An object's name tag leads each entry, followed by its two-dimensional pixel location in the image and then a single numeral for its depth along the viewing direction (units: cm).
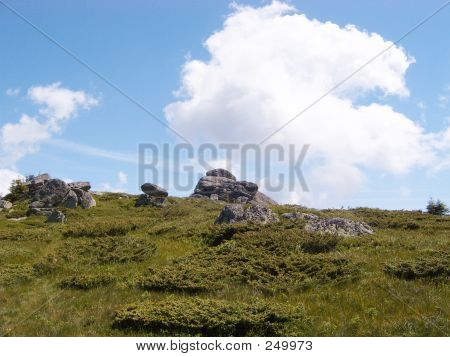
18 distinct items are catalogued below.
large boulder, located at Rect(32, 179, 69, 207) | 5125
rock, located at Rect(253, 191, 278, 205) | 6649
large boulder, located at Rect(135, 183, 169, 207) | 5162
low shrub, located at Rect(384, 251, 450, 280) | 1538
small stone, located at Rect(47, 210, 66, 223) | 4069
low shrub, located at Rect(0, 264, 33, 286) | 1729
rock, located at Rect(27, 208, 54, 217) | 4669
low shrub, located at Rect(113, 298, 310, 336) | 1115
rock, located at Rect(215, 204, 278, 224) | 2633
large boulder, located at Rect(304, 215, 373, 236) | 2366
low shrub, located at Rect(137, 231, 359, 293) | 1505
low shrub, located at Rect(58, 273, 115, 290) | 1583
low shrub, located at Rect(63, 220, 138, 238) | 2794
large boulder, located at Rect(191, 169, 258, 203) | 6586
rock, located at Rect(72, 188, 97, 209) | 5018
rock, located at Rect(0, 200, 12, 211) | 5447
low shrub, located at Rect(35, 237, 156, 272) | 1947
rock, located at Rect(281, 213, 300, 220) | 2779
